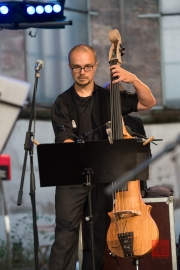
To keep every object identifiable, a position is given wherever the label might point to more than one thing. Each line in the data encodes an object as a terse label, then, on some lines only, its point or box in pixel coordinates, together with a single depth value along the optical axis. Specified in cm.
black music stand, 743
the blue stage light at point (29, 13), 1207
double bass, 784
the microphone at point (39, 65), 911
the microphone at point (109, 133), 729
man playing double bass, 816
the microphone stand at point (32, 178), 853
